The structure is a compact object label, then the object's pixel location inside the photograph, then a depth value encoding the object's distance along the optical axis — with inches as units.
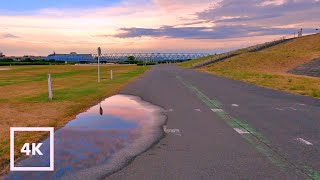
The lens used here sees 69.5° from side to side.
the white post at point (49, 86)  423.8
